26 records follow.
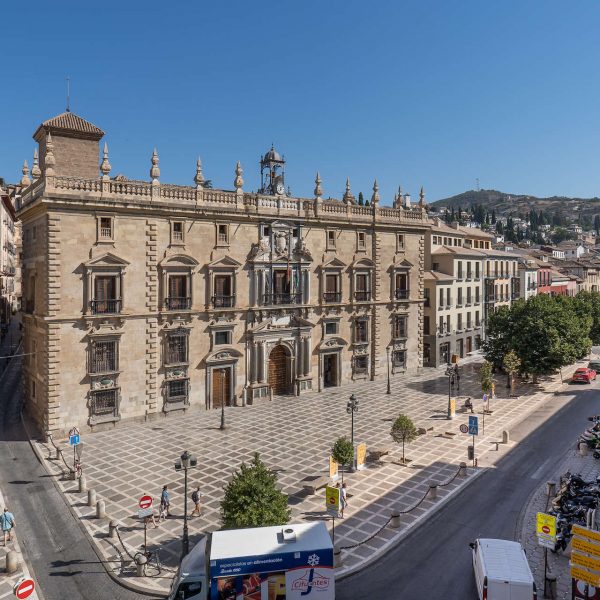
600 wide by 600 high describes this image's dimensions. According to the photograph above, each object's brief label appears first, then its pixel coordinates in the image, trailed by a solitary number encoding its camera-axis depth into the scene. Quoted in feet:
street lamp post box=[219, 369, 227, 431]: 110.01
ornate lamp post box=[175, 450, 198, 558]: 59.47
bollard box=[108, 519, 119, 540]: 65.46
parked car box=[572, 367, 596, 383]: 159.94
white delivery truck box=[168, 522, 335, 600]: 44.96
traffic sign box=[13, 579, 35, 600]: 44.06
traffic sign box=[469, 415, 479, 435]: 88.69
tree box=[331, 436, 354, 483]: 81.15
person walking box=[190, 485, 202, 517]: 72.49
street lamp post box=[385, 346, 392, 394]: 143.42
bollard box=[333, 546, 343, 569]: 59.52
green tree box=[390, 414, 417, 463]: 92.43
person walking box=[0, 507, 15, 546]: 63.72
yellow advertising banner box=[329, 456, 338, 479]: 78.67
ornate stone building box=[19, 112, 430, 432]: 105.91
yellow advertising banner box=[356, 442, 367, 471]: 87.97
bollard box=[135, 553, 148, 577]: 57.21
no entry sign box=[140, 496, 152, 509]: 60.59
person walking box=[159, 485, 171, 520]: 71.60
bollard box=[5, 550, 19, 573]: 57.82
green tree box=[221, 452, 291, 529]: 55.16
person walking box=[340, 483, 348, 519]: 73.09
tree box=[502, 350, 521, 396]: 139.44
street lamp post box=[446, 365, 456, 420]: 118.42
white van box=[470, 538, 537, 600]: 47.37
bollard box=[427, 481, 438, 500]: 77.48
